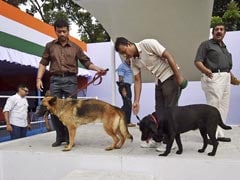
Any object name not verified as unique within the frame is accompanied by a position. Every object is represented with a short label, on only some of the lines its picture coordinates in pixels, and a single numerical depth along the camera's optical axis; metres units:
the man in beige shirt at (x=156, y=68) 3.38
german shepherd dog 3.52
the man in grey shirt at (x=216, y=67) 4.02
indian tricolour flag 7.71
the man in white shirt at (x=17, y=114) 5.48
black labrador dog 3.14
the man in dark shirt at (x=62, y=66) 3.87
